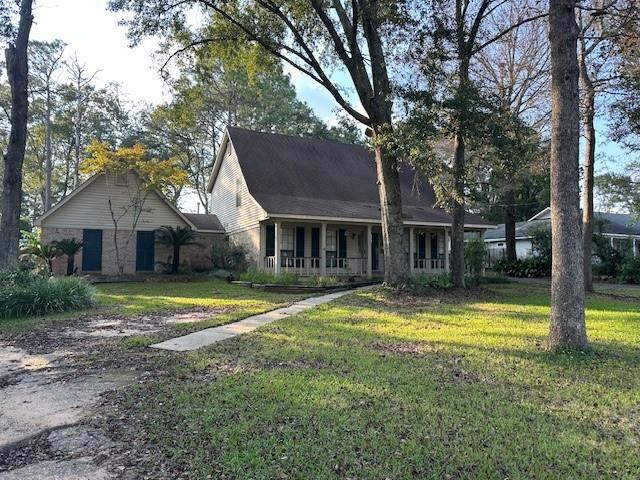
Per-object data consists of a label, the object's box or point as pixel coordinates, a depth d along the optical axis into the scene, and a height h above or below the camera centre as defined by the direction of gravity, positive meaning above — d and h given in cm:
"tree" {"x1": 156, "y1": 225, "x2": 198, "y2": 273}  2012 +56
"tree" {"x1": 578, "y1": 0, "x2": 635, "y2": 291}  1297 +545
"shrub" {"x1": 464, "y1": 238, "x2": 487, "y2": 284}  1733 -19
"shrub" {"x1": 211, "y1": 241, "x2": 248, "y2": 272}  1988 -29
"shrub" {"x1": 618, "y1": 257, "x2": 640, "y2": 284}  2009 -82
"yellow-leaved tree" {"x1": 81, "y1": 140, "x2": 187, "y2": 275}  1866 +315
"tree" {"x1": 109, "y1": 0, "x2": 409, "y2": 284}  1327 +663
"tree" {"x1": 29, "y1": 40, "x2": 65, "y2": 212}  3036 +1264
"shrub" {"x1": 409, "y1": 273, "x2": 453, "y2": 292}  1345 -96
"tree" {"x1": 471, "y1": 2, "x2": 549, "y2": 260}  1802 +797
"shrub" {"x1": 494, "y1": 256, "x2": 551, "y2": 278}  2389 -83
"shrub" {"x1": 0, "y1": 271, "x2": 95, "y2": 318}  962 -104
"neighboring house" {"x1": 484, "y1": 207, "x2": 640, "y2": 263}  2662 +151
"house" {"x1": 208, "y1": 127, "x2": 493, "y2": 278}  1812 +186
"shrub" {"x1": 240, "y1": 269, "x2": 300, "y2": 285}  1498 -95
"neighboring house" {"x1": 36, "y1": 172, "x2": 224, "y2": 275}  1911 +109
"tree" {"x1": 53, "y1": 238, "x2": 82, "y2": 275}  1781 +3
